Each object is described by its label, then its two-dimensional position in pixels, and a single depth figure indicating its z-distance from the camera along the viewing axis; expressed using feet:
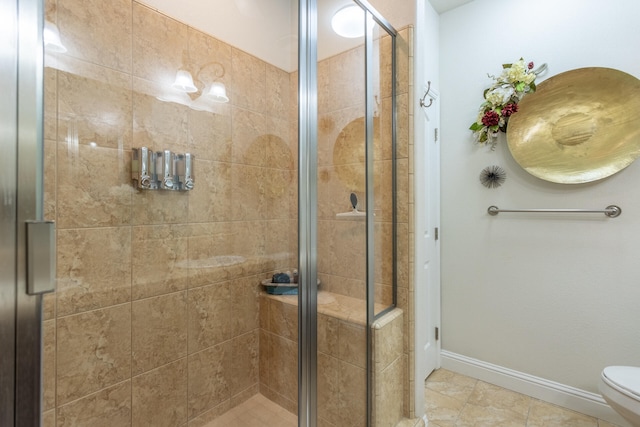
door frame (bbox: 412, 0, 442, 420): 4.88
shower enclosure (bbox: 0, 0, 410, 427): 3.92
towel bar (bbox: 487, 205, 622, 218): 5.16
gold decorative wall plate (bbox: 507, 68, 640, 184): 5.02
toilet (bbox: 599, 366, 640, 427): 3.98
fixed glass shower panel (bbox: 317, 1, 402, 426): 4.29
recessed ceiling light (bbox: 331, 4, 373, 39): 4.55
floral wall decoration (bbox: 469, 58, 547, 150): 5.87
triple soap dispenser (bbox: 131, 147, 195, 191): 4.40
